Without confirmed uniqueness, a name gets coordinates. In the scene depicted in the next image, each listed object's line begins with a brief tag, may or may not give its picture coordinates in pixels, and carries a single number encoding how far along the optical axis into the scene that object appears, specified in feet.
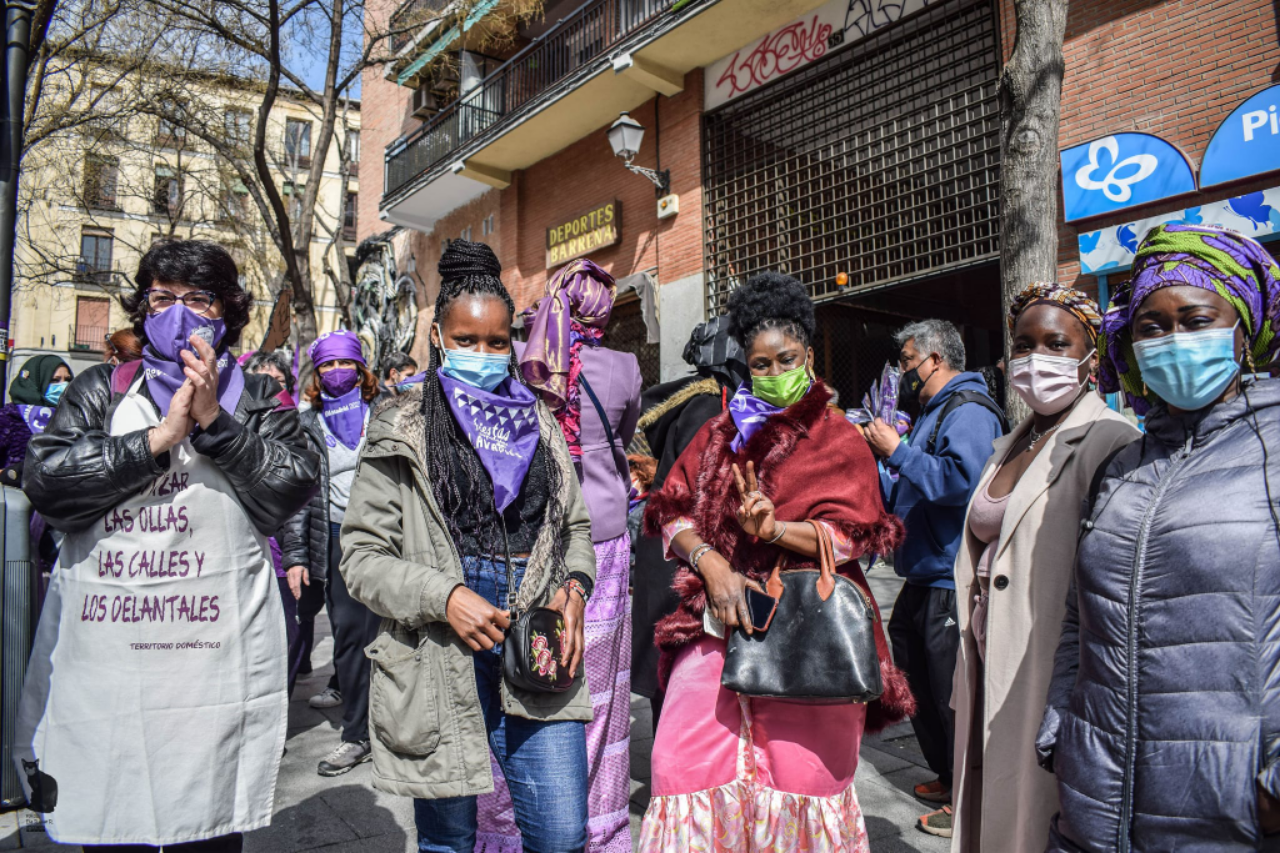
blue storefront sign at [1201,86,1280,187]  22.94
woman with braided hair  6.77
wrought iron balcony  44.29
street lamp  38.93
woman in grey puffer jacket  5.44
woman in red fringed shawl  8.37
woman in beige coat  7.71
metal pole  10.20
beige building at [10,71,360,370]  47.09
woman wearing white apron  7.27
